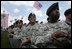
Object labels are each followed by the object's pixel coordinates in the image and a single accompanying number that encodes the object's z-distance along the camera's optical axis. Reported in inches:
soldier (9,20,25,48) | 79.4
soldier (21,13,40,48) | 85.3
